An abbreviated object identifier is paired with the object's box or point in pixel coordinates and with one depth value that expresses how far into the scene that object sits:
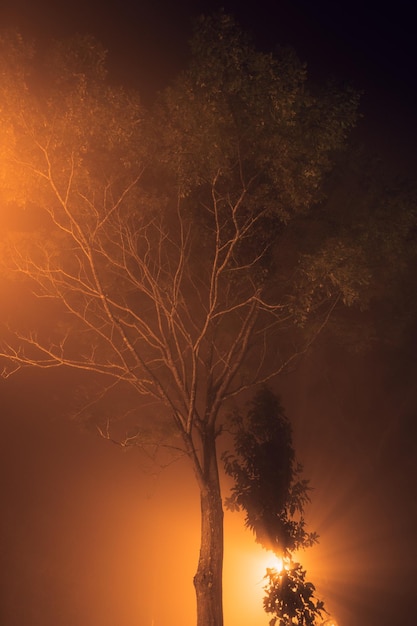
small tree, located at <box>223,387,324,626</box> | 7.02
